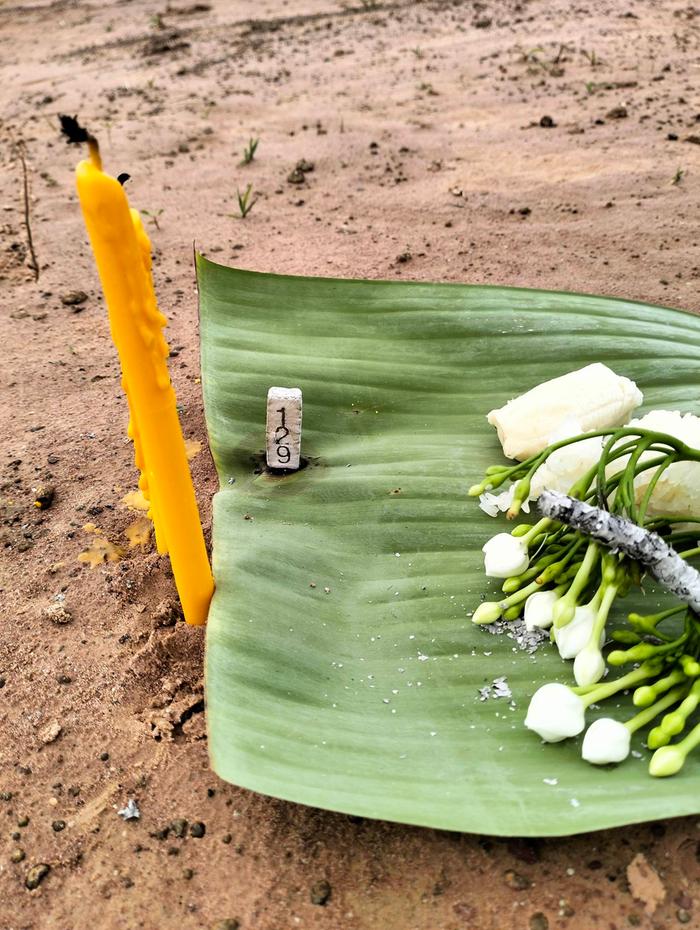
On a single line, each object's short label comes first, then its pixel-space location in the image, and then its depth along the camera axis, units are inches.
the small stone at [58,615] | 8.4
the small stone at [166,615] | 8.3
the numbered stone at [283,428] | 8.9
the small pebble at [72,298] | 14.5
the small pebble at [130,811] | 6.7
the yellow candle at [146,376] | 5.8
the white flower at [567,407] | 9.0
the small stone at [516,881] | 6.0
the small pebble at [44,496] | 10.0
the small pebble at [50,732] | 7.3
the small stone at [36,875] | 6.3
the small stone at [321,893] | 6.0
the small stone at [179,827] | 6.6
